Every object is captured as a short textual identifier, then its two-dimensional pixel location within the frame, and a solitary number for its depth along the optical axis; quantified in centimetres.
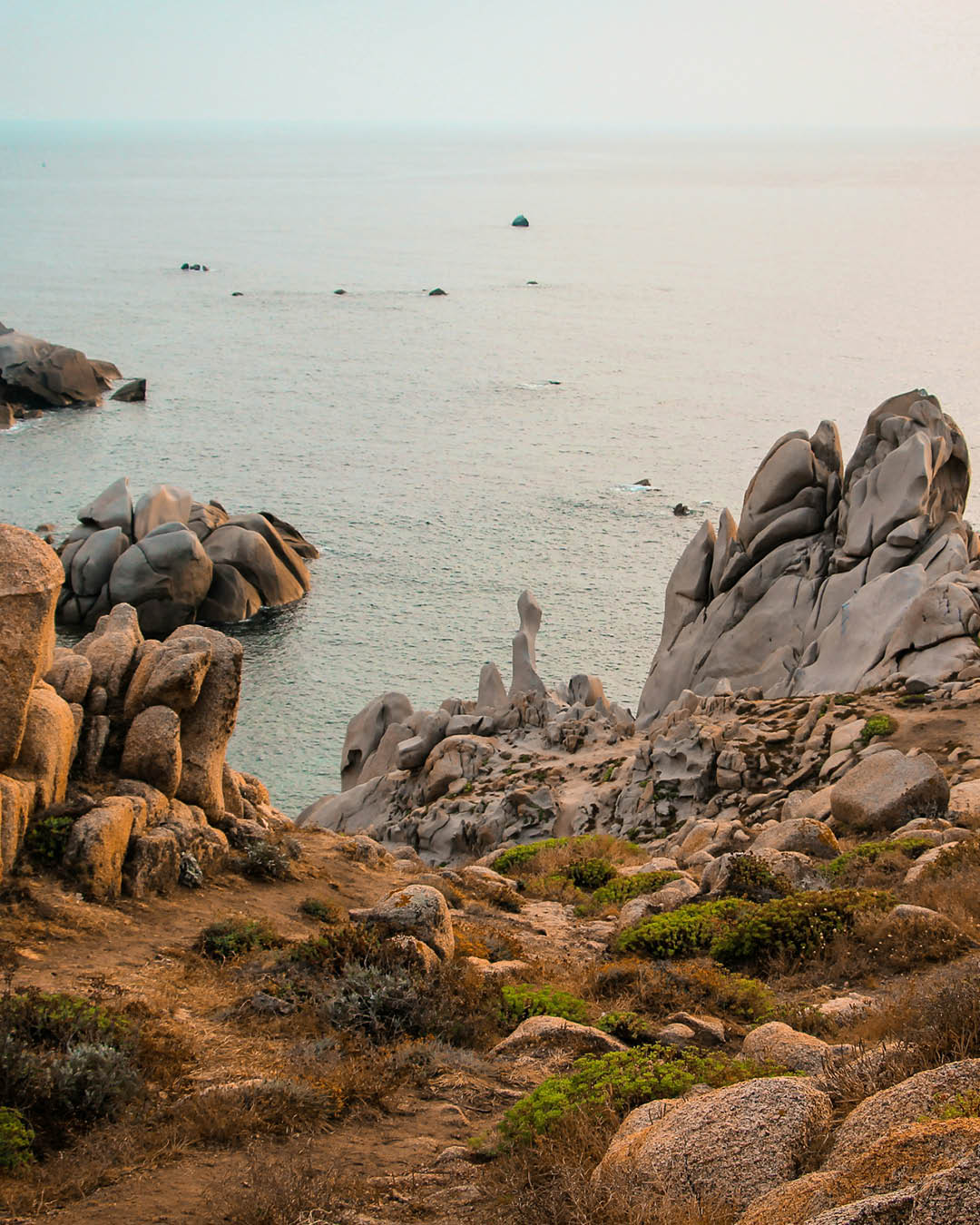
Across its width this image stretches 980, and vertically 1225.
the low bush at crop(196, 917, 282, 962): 1983
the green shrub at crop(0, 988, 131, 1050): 1496
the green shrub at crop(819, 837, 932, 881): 2509
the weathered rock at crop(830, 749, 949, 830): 2920
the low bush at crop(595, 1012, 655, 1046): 1647
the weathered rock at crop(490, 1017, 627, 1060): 1616
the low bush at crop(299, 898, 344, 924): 2303
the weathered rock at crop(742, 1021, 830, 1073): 1463
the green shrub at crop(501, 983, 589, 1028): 1789
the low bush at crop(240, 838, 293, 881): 2431
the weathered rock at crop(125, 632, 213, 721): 2372
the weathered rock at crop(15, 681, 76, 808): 2116
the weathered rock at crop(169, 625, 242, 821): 2472
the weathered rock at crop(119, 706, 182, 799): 2328
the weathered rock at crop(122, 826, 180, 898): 2158
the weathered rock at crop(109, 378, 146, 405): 13150
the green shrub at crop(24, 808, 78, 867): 2062
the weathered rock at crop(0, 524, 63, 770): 2028
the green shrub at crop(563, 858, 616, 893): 2969
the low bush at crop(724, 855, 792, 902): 2361
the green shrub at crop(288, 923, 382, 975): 1873
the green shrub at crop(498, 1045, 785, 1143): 1340
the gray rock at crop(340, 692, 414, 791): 5503
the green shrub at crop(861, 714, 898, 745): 3544
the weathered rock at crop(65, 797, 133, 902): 2052
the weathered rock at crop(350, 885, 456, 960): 1978
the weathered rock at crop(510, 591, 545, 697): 5172
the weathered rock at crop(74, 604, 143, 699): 2434
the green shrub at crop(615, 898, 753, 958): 2144
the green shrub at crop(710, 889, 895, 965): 2047
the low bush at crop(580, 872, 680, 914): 2688
